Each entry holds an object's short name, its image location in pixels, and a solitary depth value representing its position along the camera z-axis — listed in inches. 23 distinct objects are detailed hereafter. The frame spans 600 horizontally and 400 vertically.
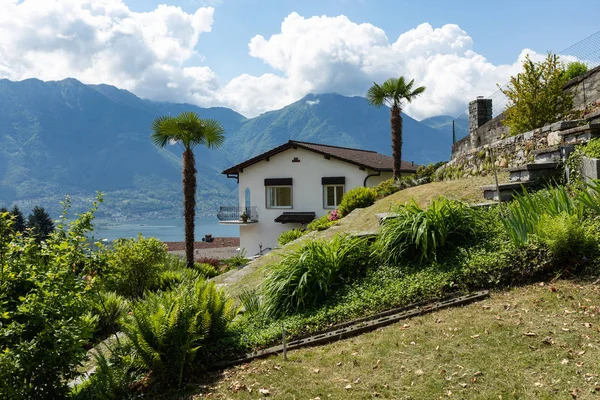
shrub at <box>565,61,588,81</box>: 521.6
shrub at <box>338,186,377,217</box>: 685.9
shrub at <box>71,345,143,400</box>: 173.9
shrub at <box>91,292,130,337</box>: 334.0
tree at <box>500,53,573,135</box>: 420.8
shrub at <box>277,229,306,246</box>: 690.8
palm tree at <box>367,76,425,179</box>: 903.4
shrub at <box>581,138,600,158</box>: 263.8
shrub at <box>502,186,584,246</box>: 228.7
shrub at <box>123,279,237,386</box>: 181.0
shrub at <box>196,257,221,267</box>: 812.1
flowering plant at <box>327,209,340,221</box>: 717.2
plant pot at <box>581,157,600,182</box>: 250.2
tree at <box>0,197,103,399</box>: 152.7
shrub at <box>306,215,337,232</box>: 621.4
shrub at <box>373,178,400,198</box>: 674.8
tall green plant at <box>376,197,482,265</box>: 247.6
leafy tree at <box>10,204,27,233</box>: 1066.5
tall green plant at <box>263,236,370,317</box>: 238.8
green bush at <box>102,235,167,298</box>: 432.1
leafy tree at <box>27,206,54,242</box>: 1138.3
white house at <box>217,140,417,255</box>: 1058.1
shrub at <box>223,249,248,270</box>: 730.6
